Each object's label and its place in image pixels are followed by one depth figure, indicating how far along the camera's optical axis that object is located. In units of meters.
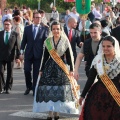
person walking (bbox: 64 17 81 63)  11.09
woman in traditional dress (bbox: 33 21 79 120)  8.17
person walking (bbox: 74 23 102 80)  7.81
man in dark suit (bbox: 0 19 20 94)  10.94
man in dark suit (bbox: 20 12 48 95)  10.47
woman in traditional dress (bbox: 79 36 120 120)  6.05
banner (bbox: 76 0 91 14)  13.09
